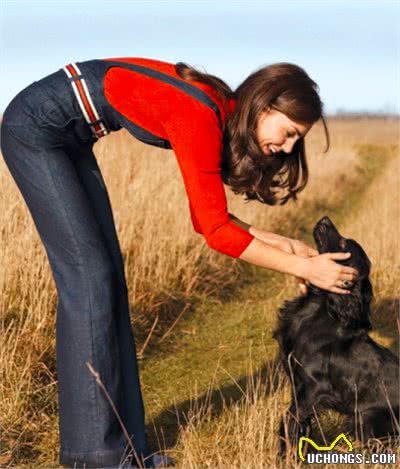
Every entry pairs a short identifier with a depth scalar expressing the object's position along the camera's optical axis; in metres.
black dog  4.10
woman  3.23
